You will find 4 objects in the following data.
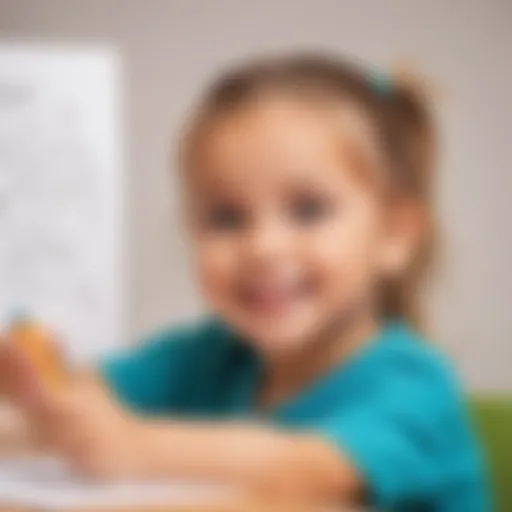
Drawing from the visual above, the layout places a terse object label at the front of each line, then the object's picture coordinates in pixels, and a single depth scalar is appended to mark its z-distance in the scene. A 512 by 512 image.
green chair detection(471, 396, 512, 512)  1.50
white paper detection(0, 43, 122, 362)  1.52
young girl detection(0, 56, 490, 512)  1.47
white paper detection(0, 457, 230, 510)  1.45
